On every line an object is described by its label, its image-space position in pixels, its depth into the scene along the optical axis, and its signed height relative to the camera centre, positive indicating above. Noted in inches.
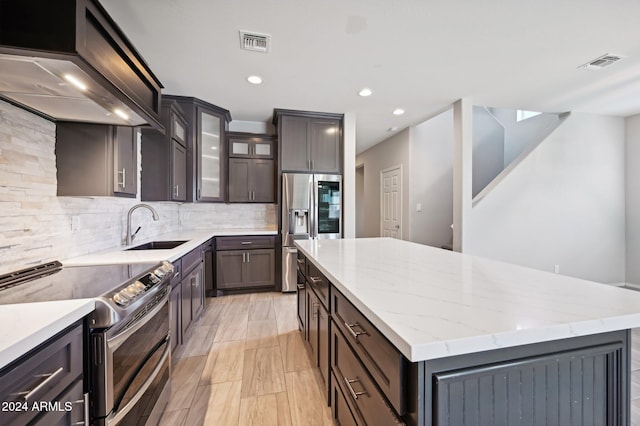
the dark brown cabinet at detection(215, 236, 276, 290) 145.9 -26.7
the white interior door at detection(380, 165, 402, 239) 205.9 +8.6
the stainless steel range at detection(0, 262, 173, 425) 40.4 -19.0
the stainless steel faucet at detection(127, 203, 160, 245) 93.4 -4.2
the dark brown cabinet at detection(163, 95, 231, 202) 137.9 +34.6
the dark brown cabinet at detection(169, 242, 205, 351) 81.7 -27.6
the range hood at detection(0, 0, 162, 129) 41.6 +24.9
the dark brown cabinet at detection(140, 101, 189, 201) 116.5 +22.6
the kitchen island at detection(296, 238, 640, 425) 28.1 -15.6
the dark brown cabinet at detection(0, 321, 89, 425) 27.7 -19.4
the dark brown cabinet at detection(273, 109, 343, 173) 156.1 +41.9
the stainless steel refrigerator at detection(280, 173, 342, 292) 152.9 +0.1
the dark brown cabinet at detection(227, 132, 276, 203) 161.8 +27.1
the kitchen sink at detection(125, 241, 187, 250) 103.6 -12.0
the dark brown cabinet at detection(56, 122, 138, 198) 70.8 +14.5
